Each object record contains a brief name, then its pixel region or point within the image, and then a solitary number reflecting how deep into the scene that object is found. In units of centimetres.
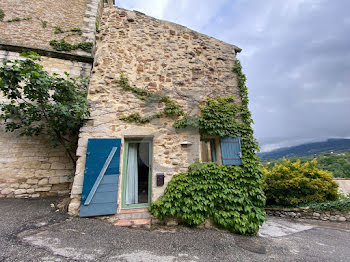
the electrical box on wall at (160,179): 330
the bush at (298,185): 552
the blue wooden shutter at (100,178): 298
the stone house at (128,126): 318
